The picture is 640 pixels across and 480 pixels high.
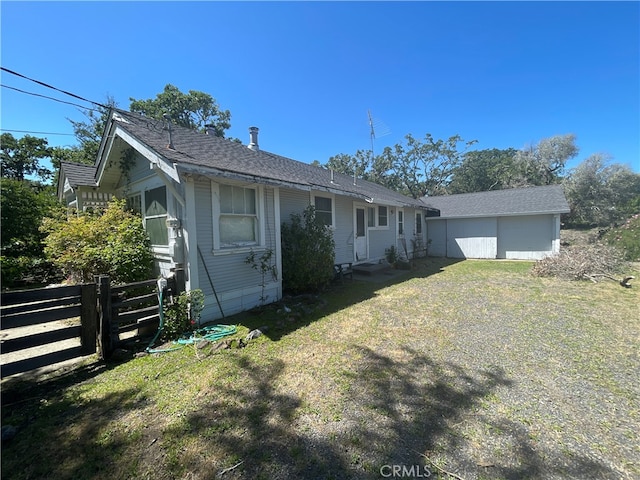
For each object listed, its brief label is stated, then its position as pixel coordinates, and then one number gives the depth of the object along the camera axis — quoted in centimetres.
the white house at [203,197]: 491
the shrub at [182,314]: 446
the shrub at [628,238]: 1249
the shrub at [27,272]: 890
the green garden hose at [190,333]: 410
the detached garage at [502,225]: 1320
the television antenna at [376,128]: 1769
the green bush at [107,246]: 536
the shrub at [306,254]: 674
